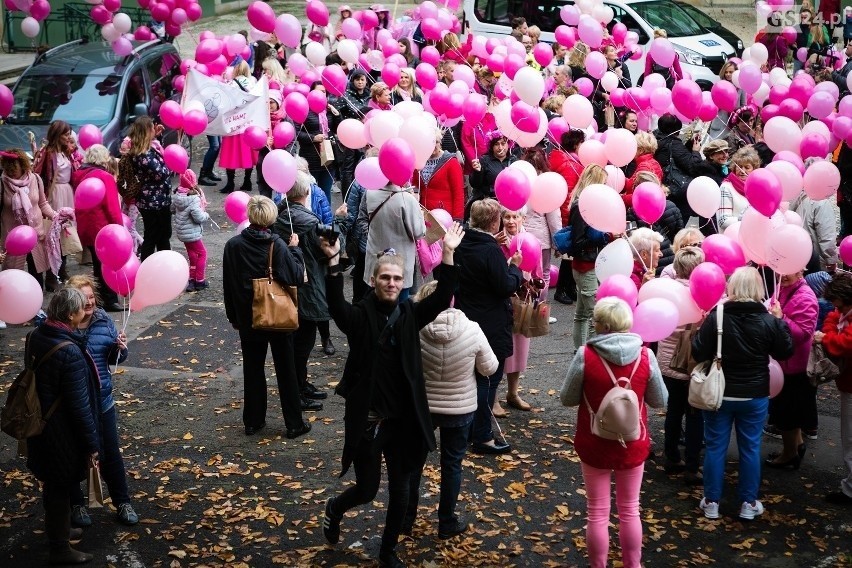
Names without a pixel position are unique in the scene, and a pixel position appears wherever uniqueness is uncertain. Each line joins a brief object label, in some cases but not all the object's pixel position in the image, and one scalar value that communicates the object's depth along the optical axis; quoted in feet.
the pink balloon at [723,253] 22.61
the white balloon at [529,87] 35.04
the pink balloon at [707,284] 21.18
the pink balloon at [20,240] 27.07
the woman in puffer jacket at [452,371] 19.85
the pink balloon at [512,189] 25.39
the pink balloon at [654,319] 20.66
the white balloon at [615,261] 24.25
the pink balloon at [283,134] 36.52
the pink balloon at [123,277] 23.09
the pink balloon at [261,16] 40.42
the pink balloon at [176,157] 33.86
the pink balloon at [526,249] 25.17
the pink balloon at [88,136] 37.50
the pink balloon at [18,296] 21.01
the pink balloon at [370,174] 26.81
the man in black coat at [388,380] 18.54
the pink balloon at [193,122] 37.99
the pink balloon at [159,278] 22.39
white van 60.54
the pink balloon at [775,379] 22.18
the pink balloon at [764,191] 23.36
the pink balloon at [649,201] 26.21
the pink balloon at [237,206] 27.48
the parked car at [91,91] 45.21
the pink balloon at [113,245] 22.33
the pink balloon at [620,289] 21.02
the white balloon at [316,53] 47.16
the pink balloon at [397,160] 24.35
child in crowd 35.50
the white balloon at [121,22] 51.60
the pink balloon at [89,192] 29.84
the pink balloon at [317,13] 46.14
